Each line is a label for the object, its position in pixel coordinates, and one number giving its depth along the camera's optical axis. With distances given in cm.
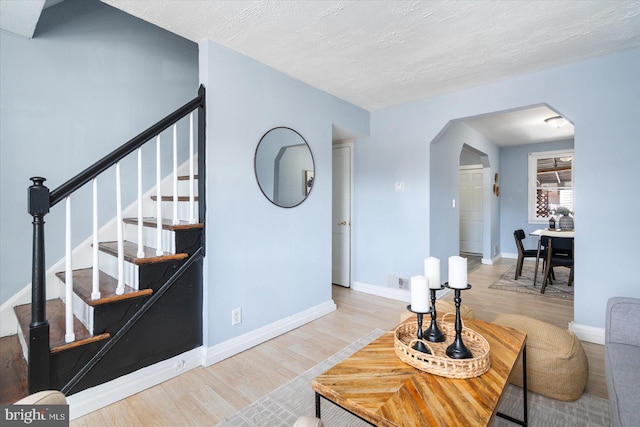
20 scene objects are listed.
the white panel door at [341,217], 420
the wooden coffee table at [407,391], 98
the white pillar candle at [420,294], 124
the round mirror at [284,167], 261
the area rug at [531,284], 396
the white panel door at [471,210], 655
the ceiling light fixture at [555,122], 440
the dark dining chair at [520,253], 463
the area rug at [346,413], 163
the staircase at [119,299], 151
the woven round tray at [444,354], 118
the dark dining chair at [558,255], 399
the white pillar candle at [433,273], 139
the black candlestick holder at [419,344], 130
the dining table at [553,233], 412
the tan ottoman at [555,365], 176
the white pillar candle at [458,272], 127
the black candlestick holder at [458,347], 125
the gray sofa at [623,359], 114
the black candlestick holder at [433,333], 146
